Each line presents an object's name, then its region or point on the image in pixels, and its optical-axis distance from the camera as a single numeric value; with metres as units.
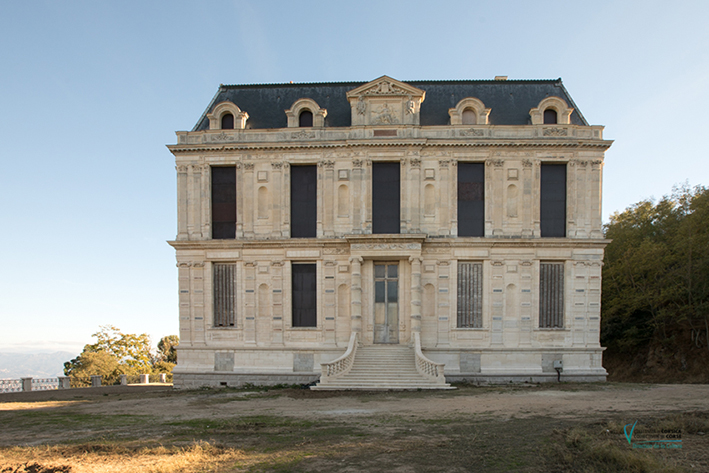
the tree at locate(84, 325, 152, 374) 45.06
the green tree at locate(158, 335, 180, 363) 63.69
